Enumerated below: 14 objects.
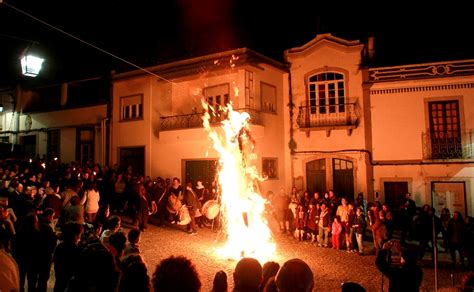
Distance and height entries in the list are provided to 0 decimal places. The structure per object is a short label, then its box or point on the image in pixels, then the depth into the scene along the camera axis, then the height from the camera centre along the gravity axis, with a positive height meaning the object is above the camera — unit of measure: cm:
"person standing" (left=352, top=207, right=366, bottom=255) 1145 -159
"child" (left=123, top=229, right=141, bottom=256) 552 -97
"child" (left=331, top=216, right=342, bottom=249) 1200 -180
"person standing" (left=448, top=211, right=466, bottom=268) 1014 -164
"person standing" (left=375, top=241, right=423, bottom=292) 431 -116
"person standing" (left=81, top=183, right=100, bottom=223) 1222 -74
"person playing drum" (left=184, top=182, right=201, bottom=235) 1366 -99
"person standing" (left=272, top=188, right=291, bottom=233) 1416 -129
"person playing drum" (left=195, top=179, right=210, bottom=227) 1497 -75
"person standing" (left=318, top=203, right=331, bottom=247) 1238 -165
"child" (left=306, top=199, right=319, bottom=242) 1284 -153
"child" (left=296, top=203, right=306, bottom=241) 1319 -160
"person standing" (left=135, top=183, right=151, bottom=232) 1342 -110
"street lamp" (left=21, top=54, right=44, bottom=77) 946 +304
